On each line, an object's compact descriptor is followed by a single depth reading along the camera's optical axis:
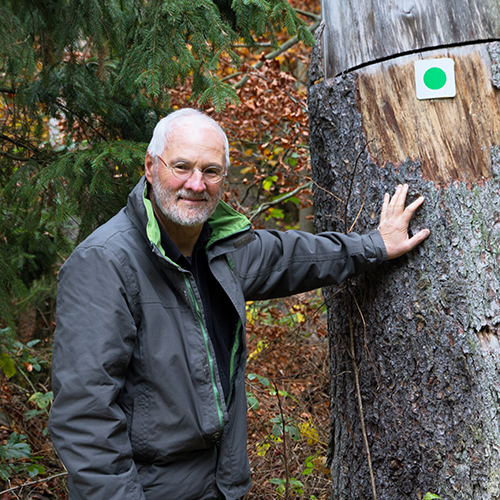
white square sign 2.50
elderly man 1.90
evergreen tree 3.05
